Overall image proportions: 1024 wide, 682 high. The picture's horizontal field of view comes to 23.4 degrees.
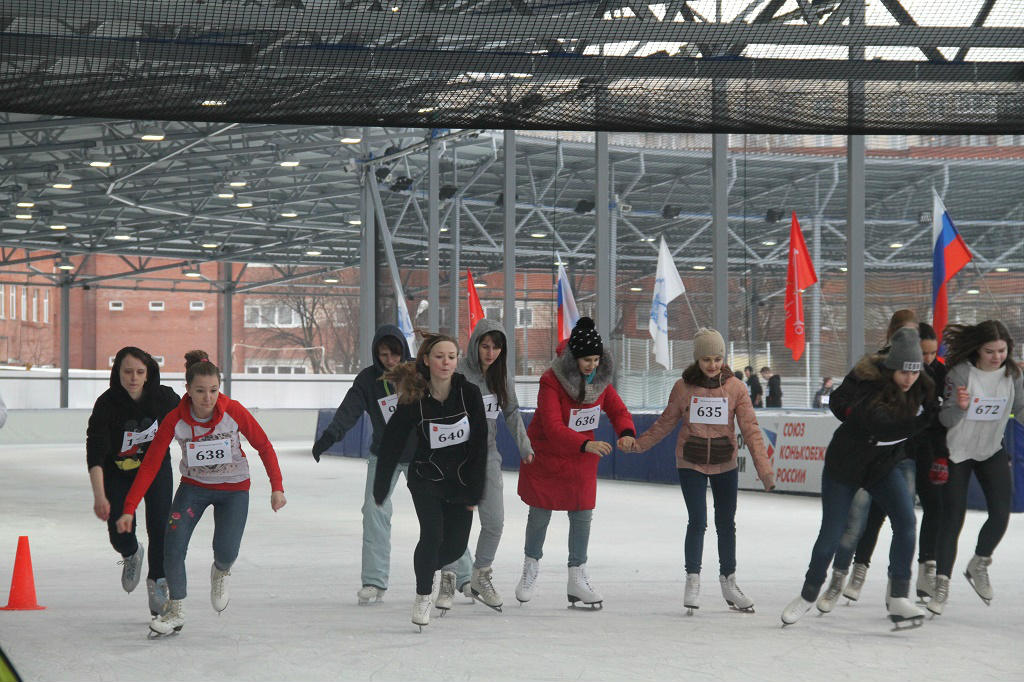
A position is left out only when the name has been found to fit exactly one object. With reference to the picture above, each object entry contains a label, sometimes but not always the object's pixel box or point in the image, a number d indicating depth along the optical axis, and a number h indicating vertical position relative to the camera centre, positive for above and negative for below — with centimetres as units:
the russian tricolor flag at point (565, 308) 3858 +38
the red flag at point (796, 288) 3044 +54
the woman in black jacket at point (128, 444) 1215 -55
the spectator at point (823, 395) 4585 -120
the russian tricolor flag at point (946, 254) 2712 +85
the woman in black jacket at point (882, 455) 1199 -61
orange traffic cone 1311 -134
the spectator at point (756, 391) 5051 -124
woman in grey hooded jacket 1328 -47
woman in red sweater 1171 -68
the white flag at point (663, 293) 3428 +54
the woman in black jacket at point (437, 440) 1218 -53
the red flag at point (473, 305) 4454 +50
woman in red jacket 1328 -61
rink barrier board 2463 -149
